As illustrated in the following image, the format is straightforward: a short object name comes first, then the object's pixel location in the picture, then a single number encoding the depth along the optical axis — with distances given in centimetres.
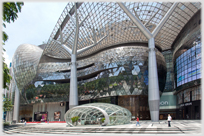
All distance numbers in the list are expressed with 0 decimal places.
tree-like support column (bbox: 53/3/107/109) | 3800
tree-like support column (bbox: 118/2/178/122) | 3088
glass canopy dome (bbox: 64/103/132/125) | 2634
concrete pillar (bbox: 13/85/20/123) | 6712
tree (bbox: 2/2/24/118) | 1008
